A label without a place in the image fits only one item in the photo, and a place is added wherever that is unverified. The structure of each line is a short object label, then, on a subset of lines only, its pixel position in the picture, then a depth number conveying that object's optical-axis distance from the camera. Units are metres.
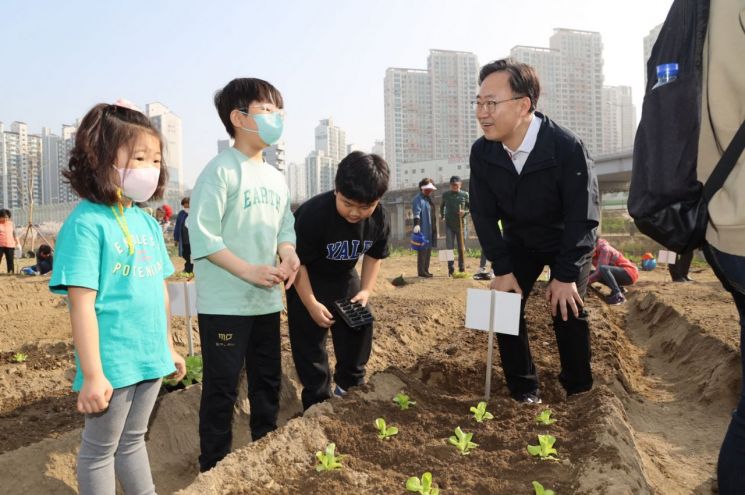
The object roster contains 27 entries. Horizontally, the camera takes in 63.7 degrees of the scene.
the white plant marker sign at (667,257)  10.19
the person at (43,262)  13.62
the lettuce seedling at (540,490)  2.15
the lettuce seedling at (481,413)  3.07
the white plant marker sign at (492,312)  3.37
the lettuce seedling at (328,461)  2.49
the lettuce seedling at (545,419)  2.98
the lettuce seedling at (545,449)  2.56
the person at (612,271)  8.81
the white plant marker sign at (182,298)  3.82
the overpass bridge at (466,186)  32.91
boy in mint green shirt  2.75
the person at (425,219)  11.13
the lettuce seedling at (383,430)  2.86
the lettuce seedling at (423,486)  2.21
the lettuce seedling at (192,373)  4.07
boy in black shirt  3.27
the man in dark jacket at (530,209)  3.27
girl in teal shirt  1.99
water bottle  1.75
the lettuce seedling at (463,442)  2.69
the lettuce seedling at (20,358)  5.60
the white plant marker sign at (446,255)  11.12
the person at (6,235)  13.42
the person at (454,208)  11.84
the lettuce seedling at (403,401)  3.31
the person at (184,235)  11.36
